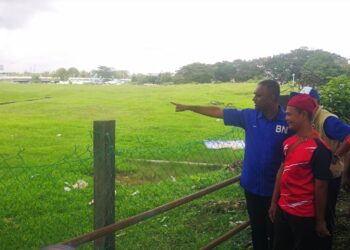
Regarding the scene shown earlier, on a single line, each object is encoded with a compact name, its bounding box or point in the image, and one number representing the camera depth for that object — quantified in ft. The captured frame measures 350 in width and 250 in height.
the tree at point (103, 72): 302.45
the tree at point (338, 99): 17.80
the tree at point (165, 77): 215.51
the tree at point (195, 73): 193.57
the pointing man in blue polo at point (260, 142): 10.39
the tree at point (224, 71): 180.55
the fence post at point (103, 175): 9.13
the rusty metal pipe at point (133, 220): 7.50
